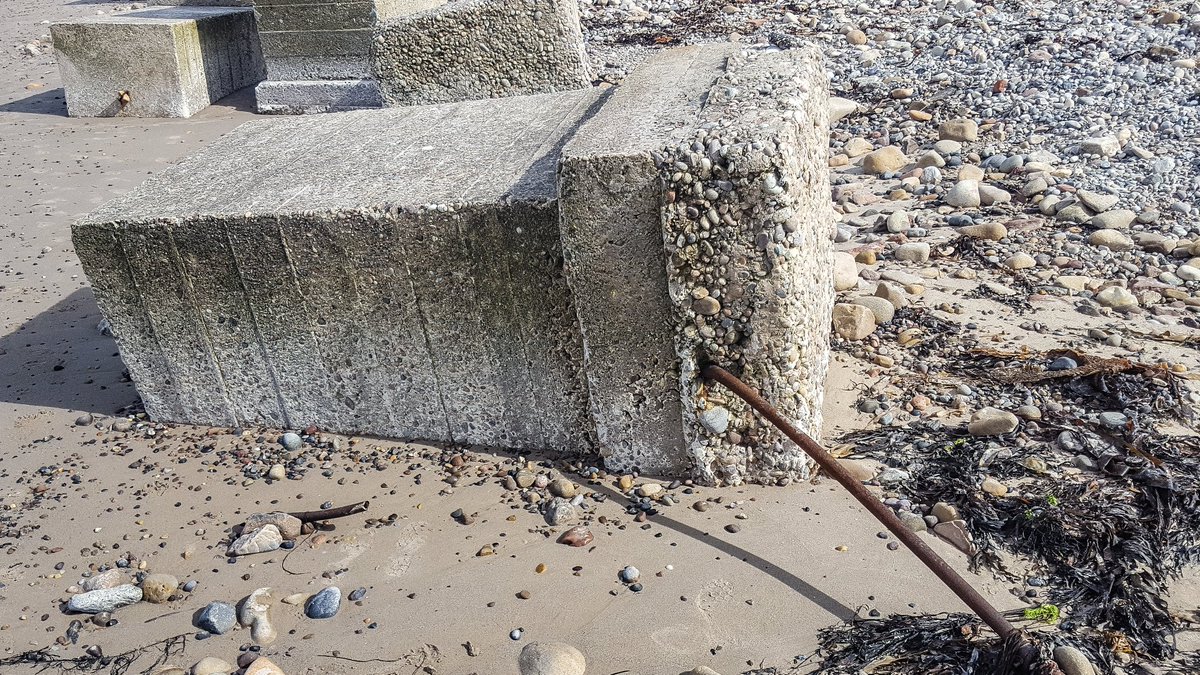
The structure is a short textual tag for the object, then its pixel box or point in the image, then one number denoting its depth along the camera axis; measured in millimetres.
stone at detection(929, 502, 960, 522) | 3014
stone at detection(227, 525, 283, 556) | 3170
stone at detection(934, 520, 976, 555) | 2904
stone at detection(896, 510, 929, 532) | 3008
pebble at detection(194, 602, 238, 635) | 2871
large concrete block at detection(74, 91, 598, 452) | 3227
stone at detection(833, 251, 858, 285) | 4562
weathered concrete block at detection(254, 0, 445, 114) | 8320
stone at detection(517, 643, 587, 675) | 2598
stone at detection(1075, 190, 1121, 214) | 5273
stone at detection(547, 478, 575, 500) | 3275
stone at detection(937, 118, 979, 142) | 6551
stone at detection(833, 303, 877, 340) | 4133
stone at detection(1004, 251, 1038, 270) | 4805
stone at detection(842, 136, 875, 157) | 6730
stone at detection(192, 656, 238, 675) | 2723
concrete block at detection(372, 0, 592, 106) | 6391
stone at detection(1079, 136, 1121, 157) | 6016
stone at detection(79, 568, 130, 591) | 3088
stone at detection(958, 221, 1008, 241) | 5168
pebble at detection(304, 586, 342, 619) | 2885
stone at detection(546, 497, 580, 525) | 3160
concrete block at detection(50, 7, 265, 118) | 8586
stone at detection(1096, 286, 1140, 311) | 4348
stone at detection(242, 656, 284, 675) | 2658
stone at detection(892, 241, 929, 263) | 5016
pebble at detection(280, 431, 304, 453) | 3674
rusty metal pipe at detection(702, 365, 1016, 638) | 2436
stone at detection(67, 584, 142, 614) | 2986
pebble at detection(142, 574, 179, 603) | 3023
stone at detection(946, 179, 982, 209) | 5621
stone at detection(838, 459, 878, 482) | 3254
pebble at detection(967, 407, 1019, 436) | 3383
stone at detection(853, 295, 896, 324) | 4277
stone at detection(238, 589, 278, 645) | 2828
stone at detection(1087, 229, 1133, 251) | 4941
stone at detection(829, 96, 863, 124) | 7332
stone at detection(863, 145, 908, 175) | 6348
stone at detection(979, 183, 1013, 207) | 5621
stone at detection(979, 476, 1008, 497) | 3109
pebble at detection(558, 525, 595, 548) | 3055
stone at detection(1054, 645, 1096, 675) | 2414
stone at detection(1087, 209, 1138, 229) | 5125
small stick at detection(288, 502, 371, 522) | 3286
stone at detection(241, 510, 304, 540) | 3223
